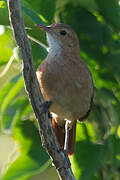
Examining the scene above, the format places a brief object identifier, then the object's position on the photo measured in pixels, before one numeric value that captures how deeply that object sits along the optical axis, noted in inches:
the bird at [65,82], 231.3
